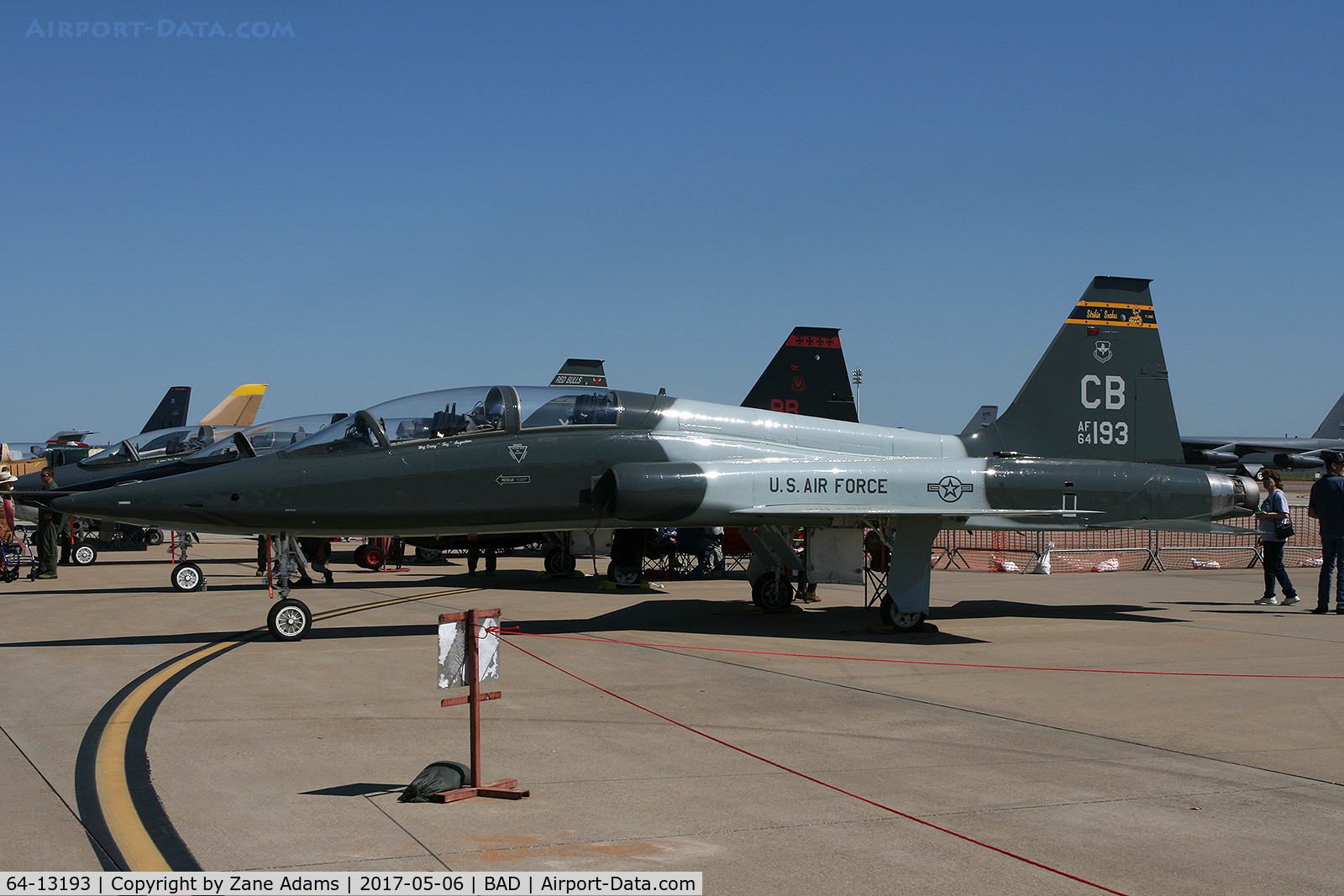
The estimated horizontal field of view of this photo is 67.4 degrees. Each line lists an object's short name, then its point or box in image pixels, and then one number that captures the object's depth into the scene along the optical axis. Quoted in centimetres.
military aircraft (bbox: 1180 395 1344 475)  4347
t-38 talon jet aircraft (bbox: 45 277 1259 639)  1019
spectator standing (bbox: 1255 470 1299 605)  1404
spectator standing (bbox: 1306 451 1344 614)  1284
